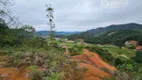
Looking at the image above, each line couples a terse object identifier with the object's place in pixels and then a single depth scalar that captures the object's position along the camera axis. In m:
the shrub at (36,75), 2.43
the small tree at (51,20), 7.13
